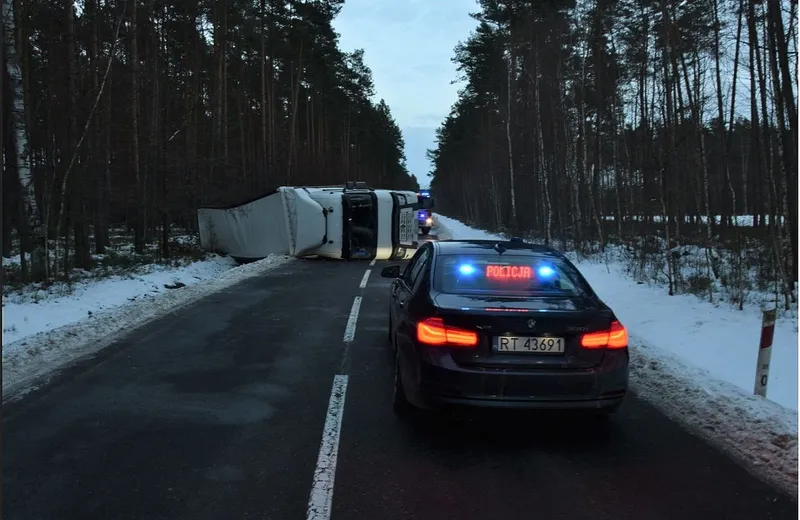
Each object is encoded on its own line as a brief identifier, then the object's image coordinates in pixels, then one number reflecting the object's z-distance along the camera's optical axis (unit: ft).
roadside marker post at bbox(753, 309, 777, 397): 18.55
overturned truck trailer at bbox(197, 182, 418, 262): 68.28
